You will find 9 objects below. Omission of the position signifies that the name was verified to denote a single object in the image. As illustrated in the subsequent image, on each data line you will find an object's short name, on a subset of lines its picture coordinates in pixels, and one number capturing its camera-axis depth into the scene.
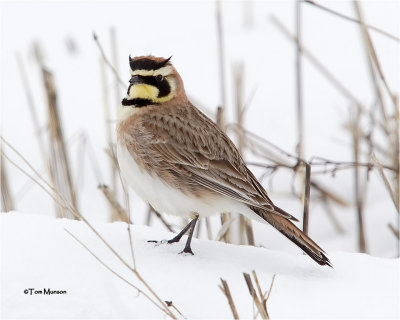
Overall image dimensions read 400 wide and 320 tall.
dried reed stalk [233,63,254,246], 9.71
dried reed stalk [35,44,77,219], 11.02
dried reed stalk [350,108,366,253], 11.10
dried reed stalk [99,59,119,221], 12.02
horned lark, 8.45
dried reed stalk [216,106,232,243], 9.47
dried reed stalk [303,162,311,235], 8.72
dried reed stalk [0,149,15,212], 11.23
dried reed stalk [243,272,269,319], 6.14
